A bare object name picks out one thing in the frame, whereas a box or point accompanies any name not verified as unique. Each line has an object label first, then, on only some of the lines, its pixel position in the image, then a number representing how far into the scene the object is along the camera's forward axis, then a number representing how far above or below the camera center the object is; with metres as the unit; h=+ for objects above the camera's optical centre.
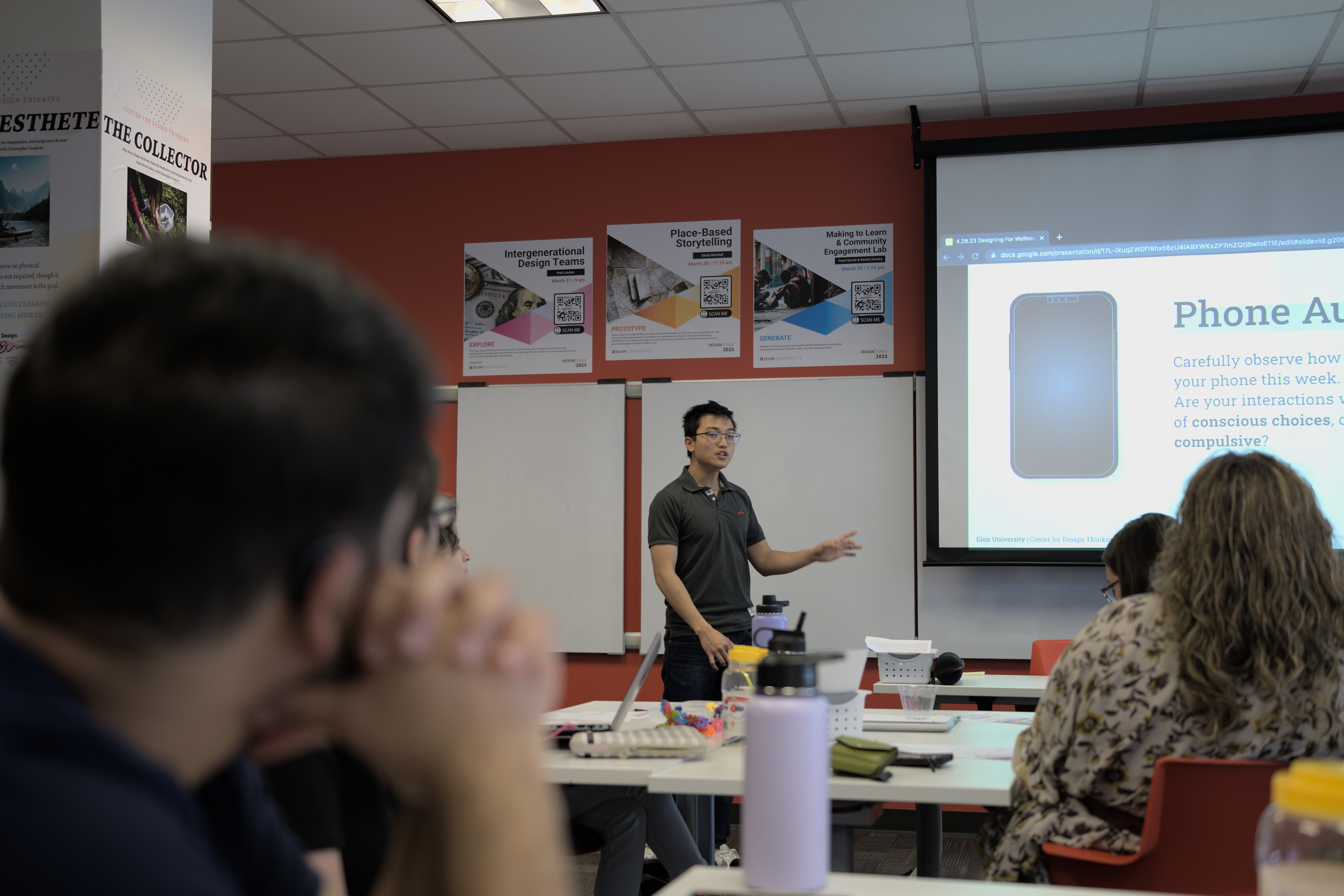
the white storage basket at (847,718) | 2.24 -0.52
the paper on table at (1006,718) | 2.78 -0.65
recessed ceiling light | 3.84 +1.59
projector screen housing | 4.34 +0.58
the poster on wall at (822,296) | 4.85 +0.74
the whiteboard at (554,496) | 5.05 -0.16
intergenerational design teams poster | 5.18 +0.73
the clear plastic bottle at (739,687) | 2.35 -0.49
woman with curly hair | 1.73 -0.33
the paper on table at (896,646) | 3.56 -0.60
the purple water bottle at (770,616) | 3.20 -0.44
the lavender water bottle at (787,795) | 1.08 -0.33
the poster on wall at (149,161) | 2.64 +0.76
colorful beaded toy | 2.41 -0.57
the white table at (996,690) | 3.42 -0.71
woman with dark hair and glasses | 2.76 -0.22
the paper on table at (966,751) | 2.22 -0.59
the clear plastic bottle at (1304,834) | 0.82 -0.30
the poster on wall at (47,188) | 2.62 +0.65
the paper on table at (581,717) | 2.59 -0.63
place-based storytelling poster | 5.02 +0.80
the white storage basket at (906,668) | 3.56 -0.67
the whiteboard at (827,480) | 4.76 -0.07
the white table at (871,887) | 1.17 -0.46
